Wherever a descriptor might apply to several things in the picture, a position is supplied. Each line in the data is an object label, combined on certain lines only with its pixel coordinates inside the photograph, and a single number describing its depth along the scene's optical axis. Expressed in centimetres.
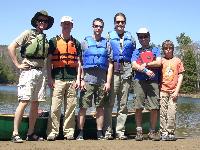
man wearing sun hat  757
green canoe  802
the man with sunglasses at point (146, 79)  848
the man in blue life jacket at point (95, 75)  825
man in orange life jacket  814
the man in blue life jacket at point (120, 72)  848
